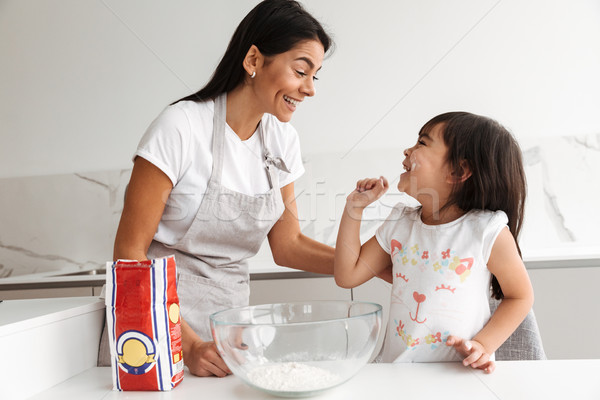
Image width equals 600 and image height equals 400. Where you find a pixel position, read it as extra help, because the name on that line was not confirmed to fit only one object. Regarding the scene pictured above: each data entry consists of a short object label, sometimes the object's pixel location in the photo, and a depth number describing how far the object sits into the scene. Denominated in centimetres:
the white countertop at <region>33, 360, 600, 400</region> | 71
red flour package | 78
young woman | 114
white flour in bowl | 70
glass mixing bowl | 71
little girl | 106
